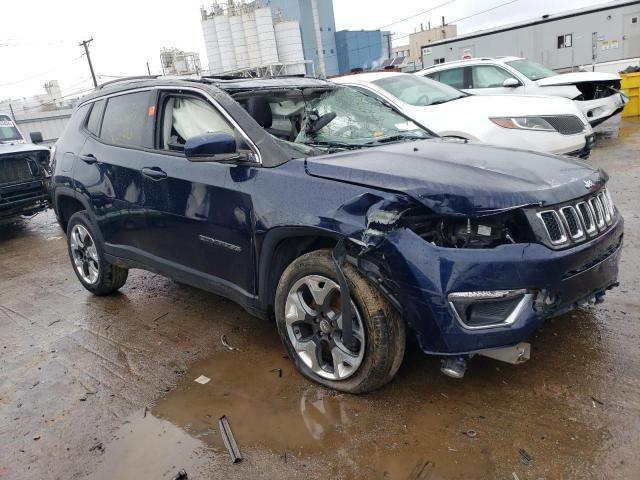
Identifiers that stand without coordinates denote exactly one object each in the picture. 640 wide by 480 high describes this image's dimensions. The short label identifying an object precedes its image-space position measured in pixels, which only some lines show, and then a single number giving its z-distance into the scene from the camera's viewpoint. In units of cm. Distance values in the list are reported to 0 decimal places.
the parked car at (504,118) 677
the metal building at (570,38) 2005
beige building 7306
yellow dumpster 1353
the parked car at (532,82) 999
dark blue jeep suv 249
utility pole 4012
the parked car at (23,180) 847
